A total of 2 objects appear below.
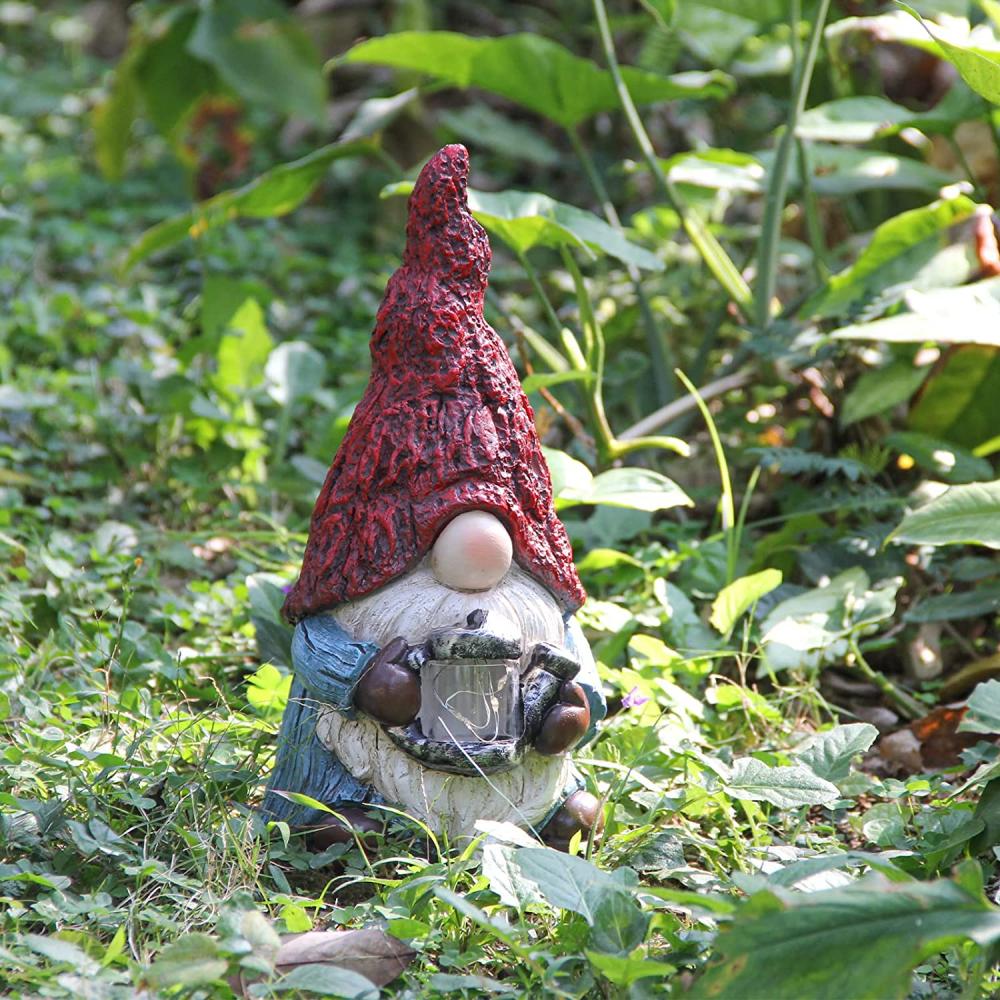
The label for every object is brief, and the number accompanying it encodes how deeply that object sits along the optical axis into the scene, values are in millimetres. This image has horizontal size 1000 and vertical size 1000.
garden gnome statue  4223
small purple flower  4812
